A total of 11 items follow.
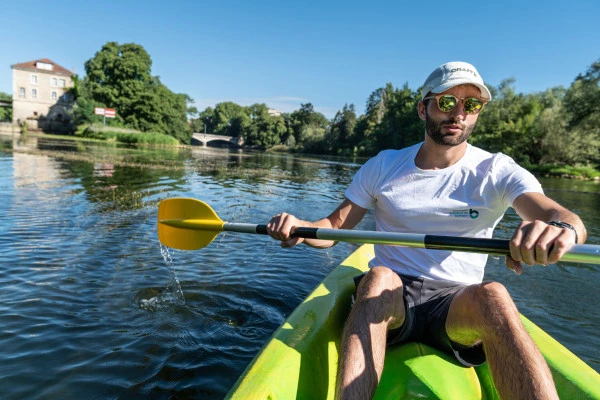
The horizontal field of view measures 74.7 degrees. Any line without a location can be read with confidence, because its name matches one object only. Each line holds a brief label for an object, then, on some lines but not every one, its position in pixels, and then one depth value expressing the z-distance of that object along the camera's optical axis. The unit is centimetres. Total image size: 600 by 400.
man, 192
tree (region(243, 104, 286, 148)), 9625
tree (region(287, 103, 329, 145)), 10059
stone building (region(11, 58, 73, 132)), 6612
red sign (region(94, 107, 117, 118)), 5341
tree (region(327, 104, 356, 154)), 8160
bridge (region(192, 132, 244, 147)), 8700
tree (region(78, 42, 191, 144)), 5681
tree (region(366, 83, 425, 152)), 6222
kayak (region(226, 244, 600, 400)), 206
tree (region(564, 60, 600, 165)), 2612
